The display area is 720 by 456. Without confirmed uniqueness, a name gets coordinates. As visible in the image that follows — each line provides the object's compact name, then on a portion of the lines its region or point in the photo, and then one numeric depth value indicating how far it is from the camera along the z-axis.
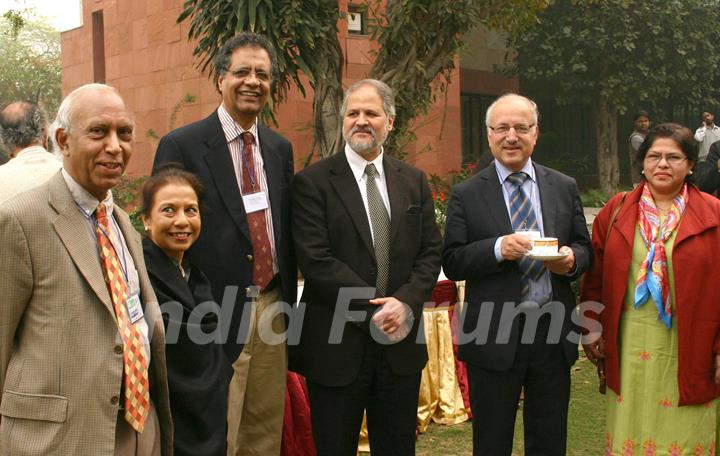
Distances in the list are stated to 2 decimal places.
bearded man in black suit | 3.33
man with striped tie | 3.49
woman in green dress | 3.50
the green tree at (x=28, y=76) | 40.94
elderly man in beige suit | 2.17
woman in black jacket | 2.83
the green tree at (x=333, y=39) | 7.95
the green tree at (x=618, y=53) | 19.25
